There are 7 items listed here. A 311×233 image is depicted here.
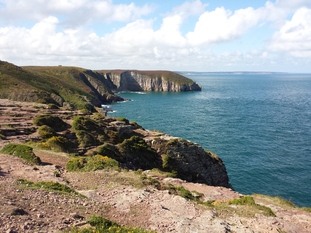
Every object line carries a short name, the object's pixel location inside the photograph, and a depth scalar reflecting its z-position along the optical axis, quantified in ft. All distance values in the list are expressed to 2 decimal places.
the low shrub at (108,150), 107.76
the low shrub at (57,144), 106.31
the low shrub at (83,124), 135.94
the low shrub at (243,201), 66.80
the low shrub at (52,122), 132.67
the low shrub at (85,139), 120.37
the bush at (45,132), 117.59
